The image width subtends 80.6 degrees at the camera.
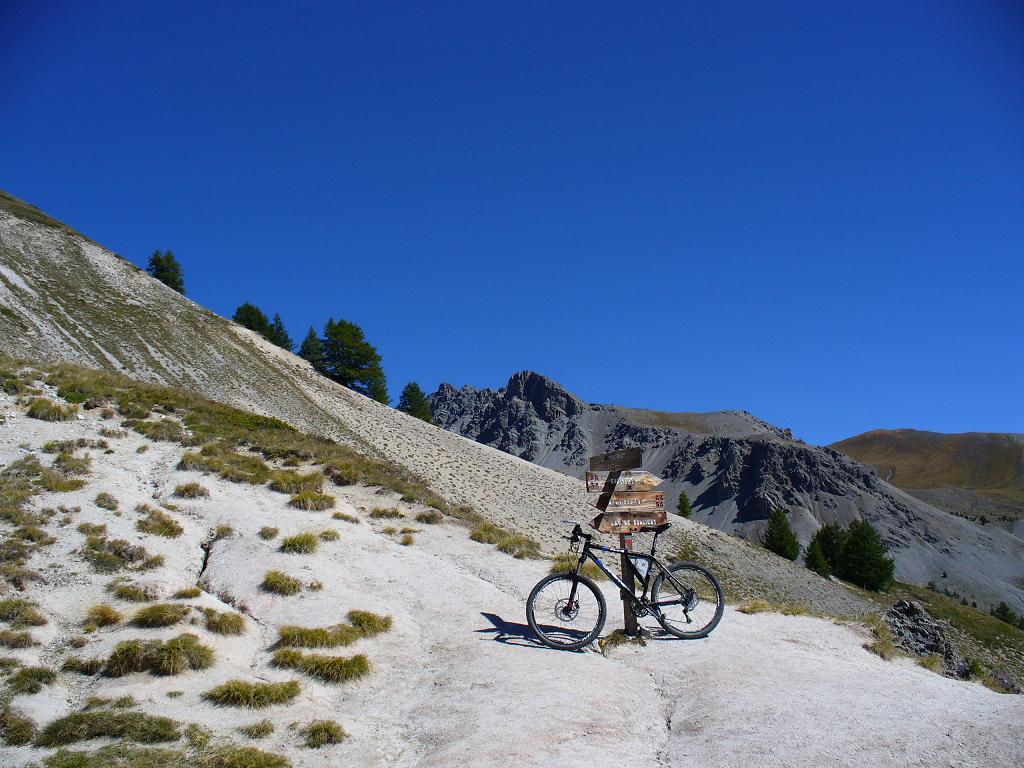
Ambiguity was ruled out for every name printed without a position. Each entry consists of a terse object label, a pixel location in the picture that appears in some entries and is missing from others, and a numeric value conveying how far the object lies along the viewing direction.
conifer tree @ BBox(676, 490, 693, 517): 98.06
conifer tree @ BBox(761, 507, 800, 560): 82.56
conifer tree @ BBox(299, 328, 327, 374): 92.50
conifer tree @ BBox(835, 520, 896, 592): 73.44
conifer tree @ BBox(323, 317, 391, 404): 80.69
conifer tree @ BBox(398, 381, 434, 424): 94.94
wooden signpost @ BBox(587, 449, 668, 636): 10.52
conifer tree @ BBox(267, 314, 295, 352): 96.00
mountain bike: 9.71
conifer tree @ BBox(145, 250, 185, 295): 92.08
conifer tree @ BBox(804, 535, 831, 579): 75.03
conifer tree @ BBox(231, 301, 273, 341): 92.75
